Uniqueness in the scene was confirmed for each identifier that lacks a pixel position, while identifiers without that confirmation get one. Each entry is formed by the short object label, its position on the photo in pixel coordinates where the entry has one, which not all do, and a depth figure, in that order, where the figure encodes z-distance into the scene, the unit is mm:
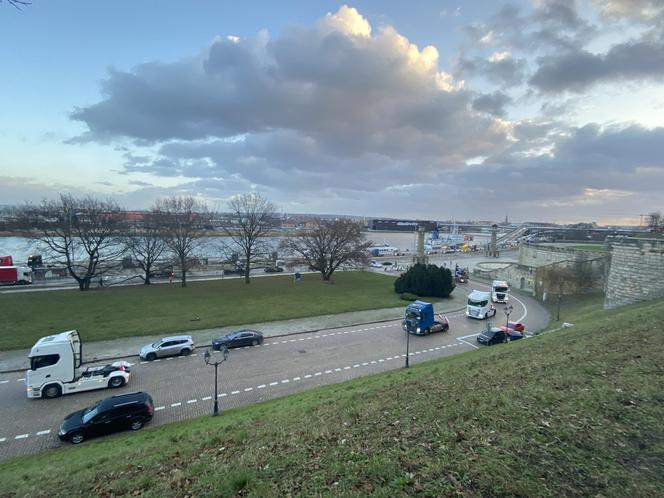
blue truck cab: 22000
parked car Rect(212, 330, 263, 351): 19125
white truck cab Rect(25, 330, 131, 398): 13359
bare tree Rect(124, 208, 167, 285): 41312
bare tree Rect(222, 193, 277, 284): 44562
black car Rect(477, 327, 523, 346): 20156
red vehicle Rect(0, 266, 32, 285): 39250
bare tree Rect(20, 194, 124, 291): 37312
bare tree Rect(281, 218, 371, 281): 46875
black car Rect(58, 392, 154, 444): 10453
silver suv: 17422
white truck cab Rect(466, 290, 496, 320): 26734
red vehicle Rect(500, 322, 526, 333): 22500
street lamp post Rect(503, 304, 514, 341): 20773
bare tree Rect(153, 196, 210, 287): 41156
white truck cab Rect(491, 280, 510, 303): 33438
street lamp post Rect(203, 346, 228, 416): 11742
